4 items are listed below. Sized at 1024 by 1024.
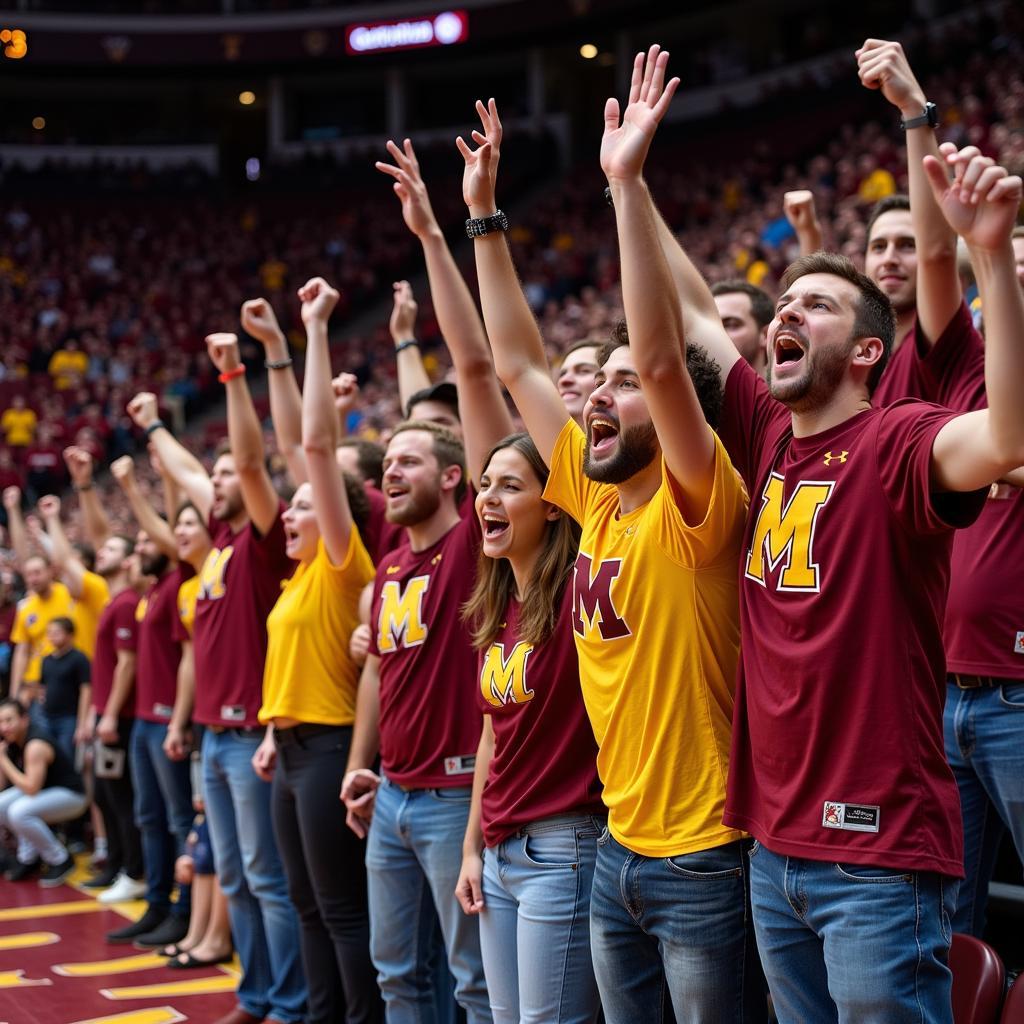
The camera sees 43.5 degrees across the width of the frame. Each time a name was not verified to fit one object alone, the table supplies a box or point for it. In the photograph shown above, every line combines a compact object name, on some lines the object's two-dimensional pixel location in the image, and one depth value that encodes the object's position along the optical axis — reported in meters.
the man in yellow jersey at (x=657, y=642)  2.41
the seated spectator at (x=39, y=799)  7.32
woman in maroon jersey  2.85
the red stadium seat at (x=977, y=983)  2.69
